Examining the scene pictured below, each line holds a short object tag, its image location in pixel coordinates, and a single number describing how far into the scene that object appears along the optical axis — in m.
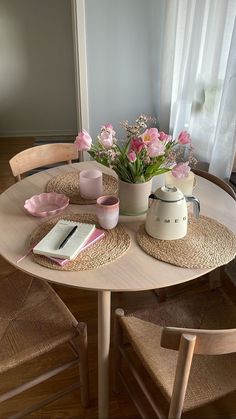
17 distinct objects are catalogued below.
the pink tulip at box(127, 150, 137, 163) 1.04
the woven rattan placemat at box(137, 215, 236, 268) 1.02
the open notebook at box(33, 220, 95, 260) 1.01
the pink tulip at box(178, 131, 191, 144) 1.09
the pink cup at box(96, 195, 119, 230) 1.09
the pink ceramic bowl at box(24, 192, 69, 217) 1.25
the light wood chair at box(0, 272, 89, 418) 1.11
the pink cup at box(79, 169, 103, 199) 1.30
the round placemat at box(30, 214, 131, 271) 0.99
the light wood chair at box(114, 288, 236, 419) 0.80
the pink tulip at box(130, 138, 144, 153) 1.05
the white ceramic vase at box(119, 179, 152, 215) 1.17
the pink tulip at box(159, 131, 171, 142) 1.10
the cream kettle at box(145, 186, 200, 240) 1.04
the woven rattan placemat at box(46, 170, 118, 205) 1.33
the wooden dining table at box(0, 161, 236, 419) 0.95
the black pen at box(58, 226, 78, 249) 1.04
